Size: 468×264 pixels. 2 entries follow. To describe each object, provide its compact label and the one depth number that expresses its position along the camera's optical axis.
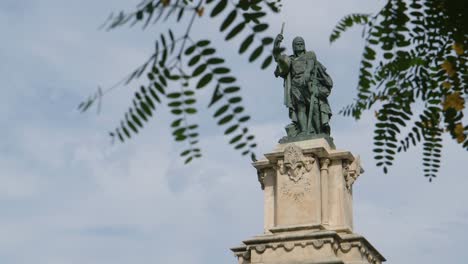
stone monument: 17.08
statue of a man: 18.72
